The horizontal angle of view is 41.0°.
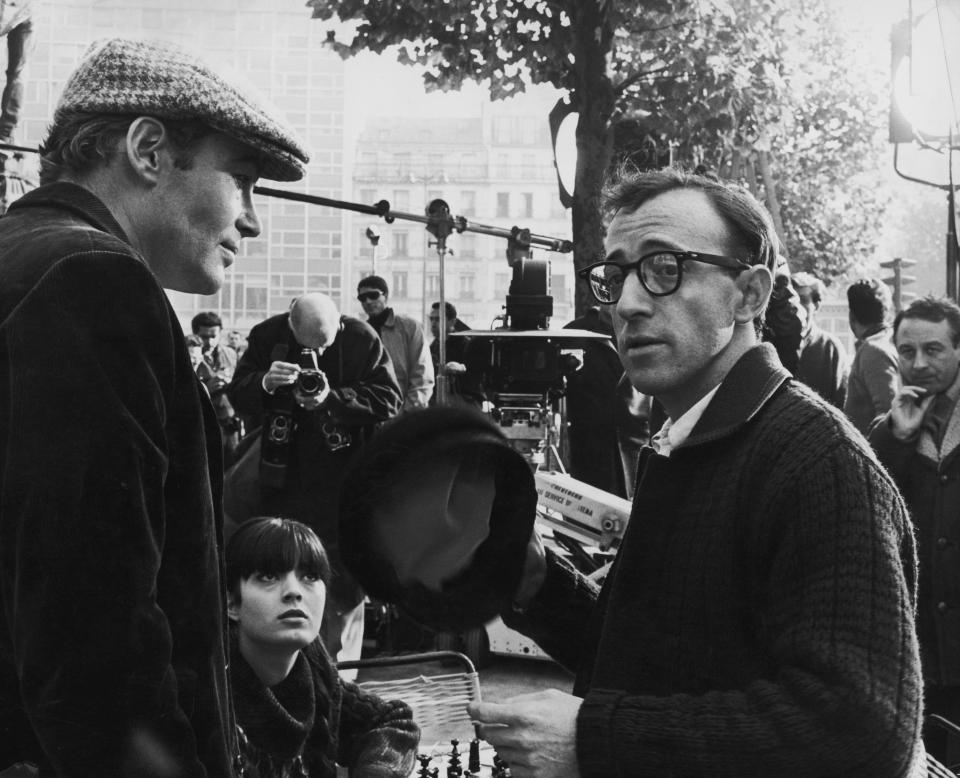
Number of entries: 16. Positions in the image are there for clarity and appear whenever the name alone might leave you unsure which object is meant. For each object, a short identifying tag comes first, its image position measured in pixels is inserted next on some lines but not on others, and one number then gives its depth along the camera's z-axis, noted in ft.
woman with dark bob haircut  9.79
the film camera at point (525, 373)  20.76
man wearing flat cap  4.83
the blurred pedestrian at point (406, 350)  26.89
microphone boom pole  22.72
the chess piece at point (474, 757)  9.52
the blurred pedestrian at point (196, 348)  37.12
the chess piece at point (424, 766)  9.28
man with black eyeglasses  5.08
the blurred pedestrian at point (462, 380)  21.72
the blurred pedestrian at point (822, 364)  21.07
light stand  16.26
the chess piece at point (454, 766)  9.20
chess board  9.17
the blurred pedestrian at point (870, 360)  20.08
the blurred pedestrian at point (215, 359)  30.55
